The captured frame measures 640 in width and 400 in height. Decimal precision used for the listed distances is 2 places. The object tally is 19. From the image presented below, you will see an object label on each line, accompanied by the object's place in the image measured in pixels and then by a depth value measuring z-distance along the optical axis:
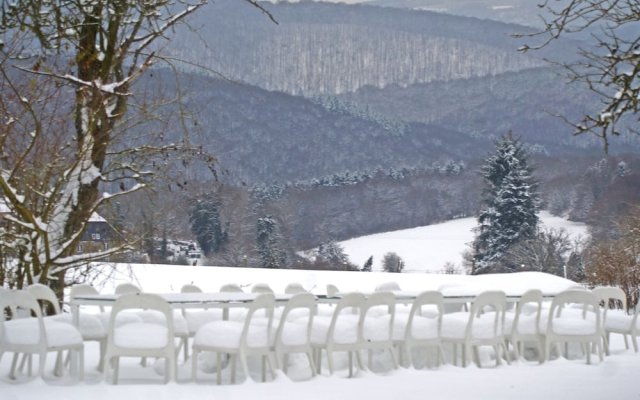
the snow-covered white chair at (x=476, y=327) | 15.91
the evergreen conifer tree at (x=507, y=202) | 120.75
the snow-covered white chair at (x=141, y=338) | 12.65
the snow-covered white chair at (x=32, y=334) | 12.71
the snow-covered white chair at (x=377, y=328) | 14.62
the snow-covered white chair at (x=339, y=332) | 14.41
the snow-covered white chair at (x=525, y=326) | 16.95
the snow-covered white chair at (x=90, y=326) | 14.37
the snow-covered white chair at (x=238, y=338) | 13.21
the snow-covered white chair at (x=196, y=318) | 16.16
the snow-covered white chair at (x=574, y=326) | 16.58
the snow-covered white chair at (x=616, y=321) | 18.62
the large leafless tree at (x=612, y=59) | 10.08
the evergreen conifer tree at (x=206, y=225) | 133.37
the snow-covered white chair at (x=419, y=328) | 15.55
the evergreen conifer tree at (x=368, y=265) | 130.12
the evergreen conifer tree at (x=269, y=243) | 136.50
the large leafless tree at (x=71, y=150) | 18.56
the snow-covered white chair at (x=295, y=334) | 13.74
